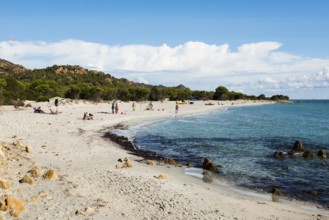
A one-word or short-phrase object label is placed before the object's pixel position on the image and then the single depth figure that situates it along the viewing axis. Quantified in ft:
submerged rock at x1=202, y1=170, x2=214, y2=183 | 62.84
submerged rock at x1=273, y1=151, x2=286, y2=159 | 90.29
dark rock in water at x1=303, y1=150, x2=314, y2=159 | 91.86
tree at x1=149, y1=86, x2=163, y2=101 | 442.09
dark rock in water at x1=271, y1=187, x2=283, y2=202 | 54.34
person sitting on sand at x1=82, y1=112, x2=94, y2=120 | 151.77
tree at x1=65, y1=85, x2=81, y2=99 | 338.75
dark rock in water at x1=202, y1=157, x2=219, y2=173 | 71.20
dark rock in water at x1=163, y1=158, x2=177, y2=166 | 75.61
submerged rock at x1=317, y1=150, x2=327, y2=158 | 92.99
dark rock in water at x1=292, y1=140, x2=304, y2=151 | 106.11
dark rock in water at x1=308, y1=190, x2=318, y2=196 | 57.43
